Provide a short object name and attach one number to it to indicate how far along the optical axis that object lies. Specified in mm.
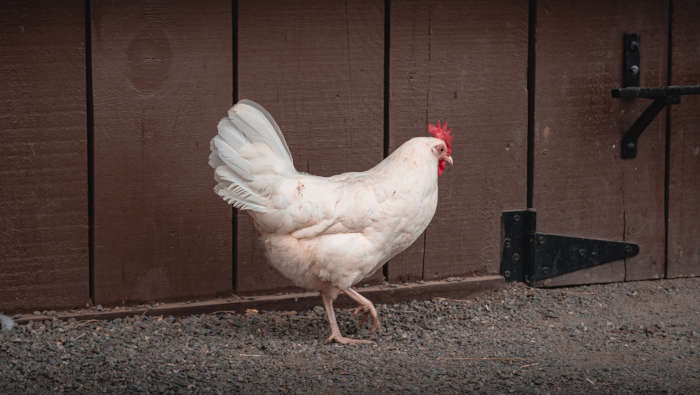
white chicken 3773
